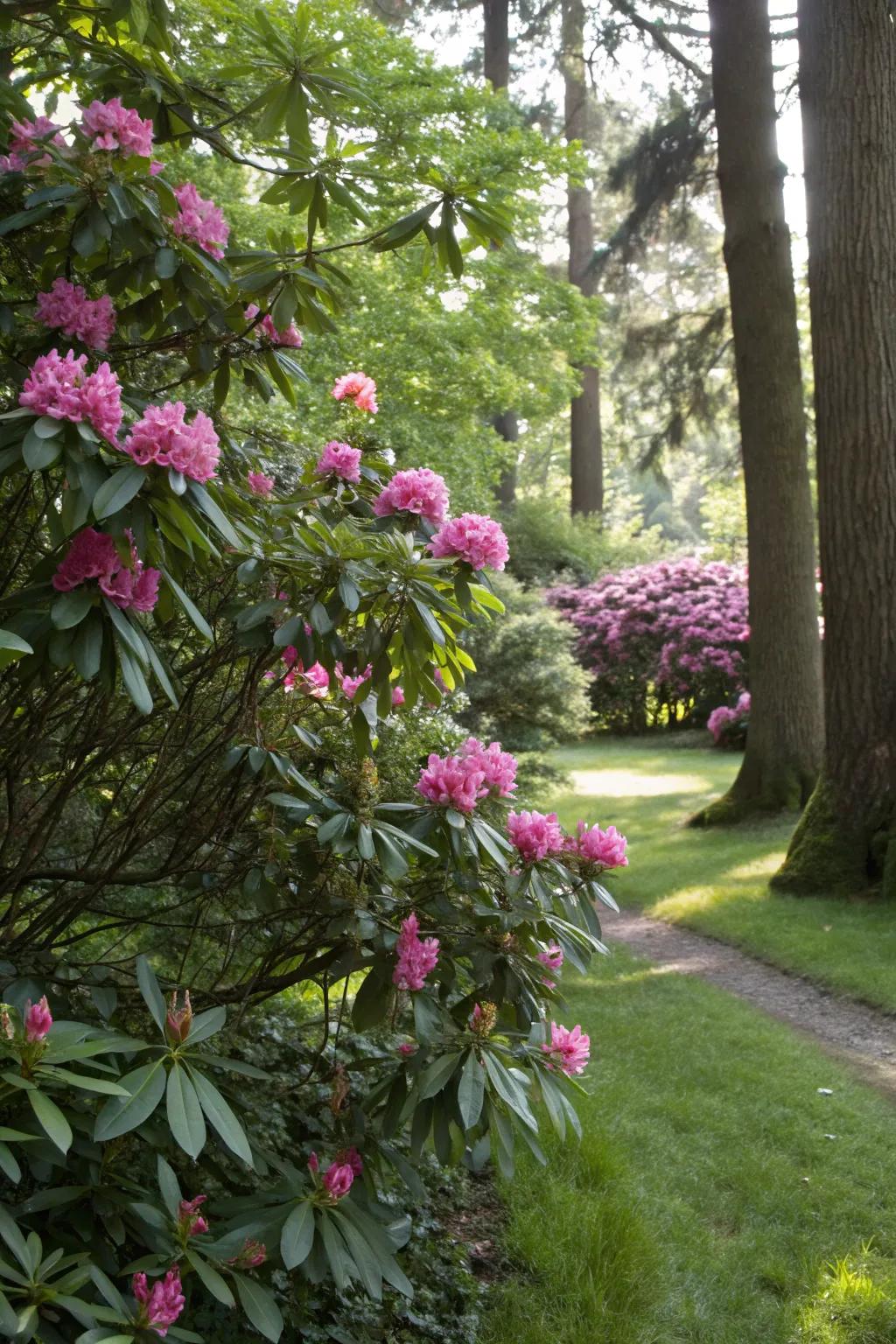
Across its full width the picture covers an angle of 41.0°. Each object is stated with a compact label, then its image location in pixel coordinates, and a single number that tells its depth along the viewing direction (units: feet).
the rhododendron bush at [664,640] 58.18
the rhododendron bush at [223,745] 5.89
